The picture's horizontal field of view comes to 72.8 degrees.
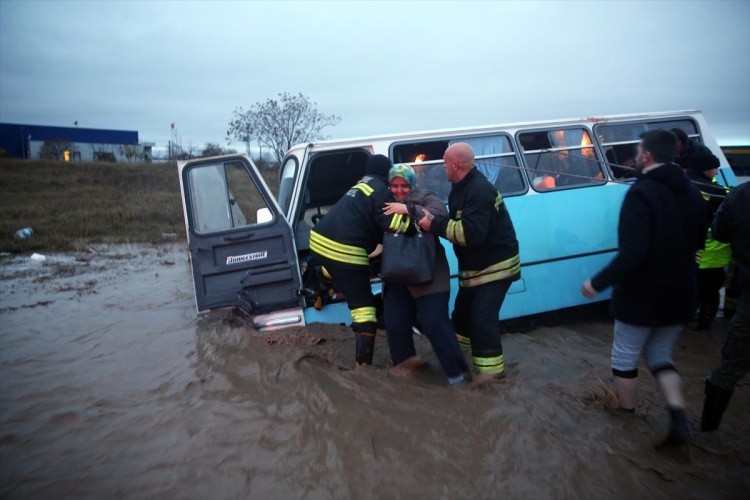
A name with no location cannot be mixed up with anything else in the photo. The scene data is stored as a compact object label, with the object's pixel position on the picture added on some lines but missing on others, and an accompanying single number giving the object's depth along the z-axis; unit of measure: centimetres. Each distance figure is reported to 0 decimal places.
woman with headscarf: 370
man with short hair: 296
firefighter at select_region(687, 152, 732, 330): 529
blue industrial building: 3328
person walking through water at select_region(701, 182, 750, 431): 313
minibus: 464
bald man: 363
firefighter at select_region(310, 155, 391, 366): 390
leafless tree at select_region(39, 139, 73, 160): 3256
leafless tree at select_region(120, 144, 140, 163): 3366
